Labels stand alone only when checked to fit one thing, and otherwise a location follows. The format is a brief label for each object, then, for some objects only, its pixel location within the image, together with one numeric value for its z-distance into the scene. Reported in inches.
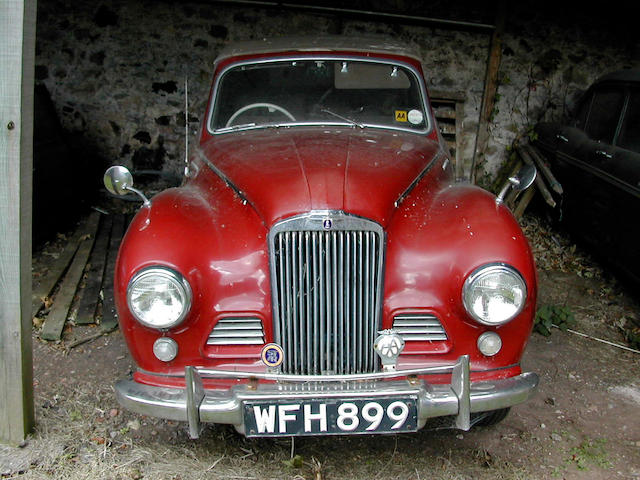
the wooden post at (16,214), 98.9
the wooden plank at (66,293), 150.6
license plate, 84.6
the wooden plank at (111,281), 156.9
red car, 85.7
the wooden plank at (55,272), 167.6
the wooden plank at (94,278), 159.8
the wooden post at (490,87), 257.8
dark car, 173.6
